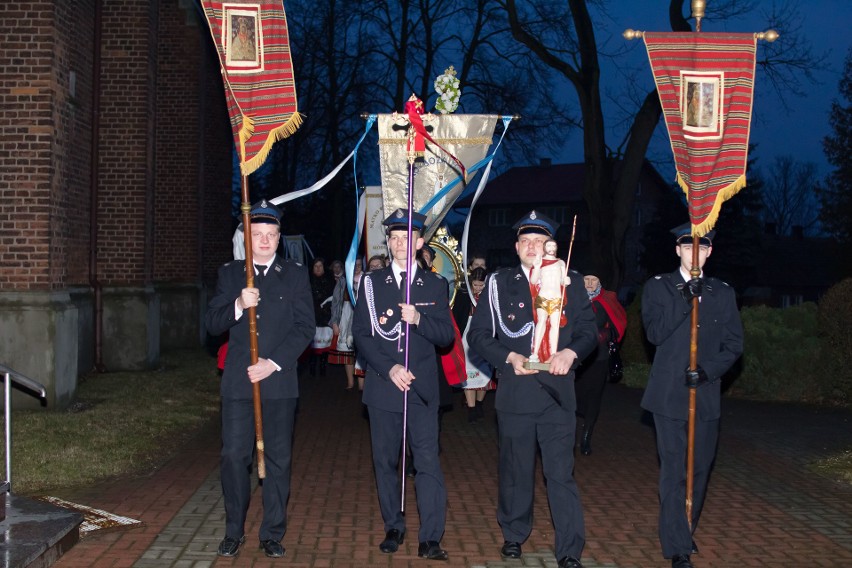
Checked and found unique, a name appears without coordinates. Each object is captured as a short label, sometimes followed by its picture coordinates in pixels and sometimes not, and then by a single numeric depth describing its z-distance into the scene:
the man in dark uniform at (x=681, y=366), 6.26
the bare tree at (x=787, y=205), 89.06
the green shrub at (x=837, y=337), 14.15
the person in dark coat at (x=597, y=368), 10.41
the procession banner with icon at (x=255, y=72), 6.54
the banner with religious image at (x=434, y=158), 11.89
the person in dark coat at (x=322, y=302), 16.89
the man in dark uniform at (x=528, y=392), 6.19
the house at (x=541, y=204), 71.69
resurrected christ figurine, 6.18
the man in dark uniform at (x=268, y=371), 6.34
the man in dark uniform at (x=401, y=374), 6.43
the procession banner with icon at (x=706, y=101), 6.72
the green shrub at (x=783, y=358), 15.39
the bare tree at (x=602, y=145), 24.53
